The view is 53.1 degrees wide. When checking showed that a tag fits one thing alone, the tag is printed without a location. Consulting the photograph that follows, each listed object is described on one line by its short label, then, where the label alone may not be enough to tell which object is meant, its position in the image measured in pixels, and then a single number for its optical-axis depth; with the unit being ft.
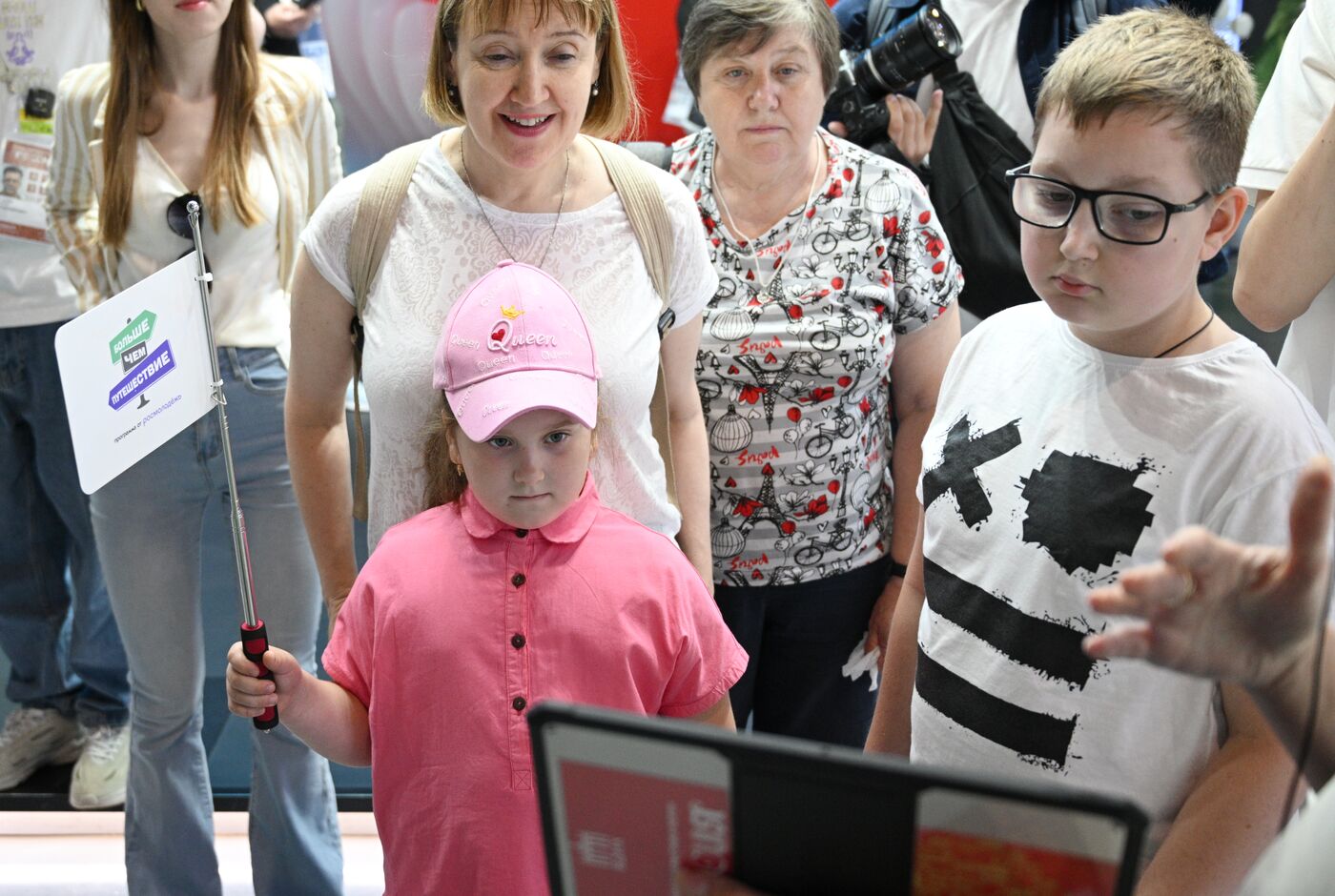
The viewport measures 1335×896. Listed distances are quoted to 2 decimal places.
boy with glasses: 3.96
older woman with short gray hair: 6.81
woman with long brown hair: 7.44
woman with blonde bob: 5.34
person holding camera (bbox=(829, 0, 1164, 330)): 8.04
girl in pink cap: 4.92
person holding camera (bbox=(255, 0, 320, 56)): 10.15
